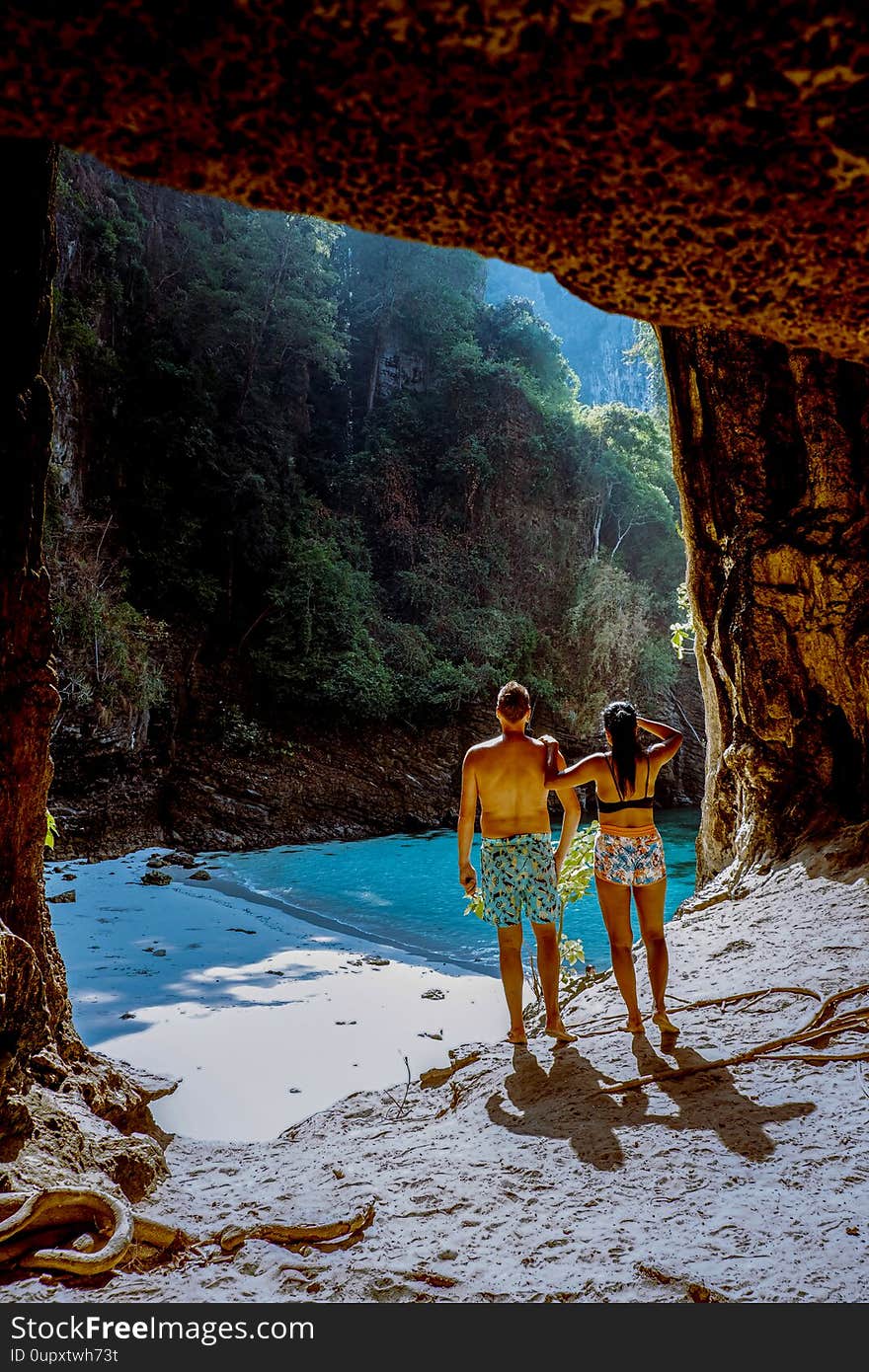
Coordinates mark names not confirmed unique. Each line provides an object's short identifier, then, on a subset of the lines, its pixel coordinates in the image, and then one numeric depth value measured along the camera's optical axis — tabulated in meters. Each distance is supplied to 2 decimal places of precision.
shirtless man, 3.72
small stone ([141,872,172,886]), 11.06
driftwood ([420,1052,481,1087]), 3.99
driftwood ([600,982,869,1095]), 3.11
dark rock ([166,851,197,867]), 12.48
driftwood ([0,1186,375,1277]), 2.12
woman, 3.58
